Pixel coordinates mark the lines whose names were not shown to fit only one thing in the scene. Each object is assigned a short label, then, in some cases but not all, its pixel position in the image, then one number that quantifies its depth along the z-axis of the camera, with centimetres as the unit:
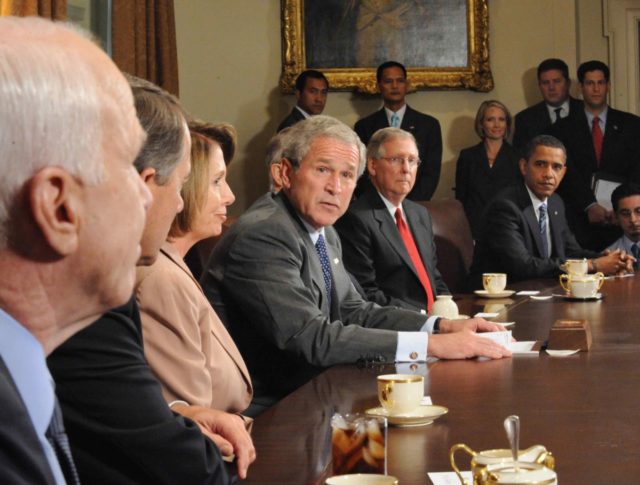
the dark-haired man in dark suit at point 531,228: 593
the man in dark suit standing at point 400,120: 846
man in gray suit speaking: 299
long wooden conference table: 180
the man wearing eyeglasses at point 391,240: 496
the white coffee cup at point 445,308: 361
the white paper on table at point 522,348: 302
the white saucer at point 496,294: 462
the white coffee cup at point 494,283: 465
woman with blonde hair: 820
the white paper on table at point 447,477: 168
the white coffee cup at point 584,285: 434
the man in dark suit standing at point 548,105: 846
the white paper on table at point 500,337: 300
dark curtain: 715
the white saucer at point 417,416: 209
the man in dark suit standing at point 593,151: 782
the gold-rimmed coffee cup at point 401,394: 213
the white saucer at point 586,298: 435
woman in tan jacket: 221
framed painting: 898
